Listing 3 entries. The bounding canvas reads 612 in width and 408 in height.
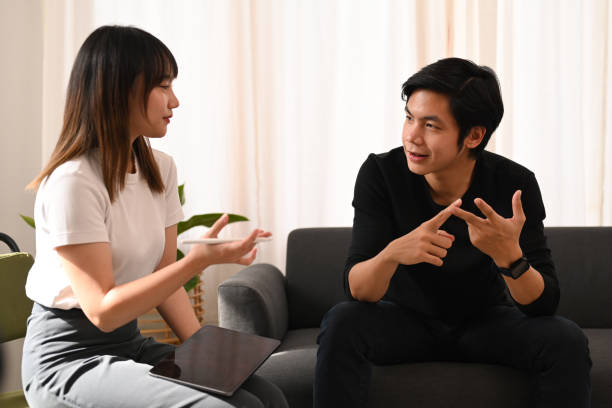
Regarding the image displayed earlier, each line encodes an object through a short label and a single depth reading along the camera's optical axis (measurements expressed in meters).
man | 1.34
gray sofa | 1.48
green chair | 1.35
